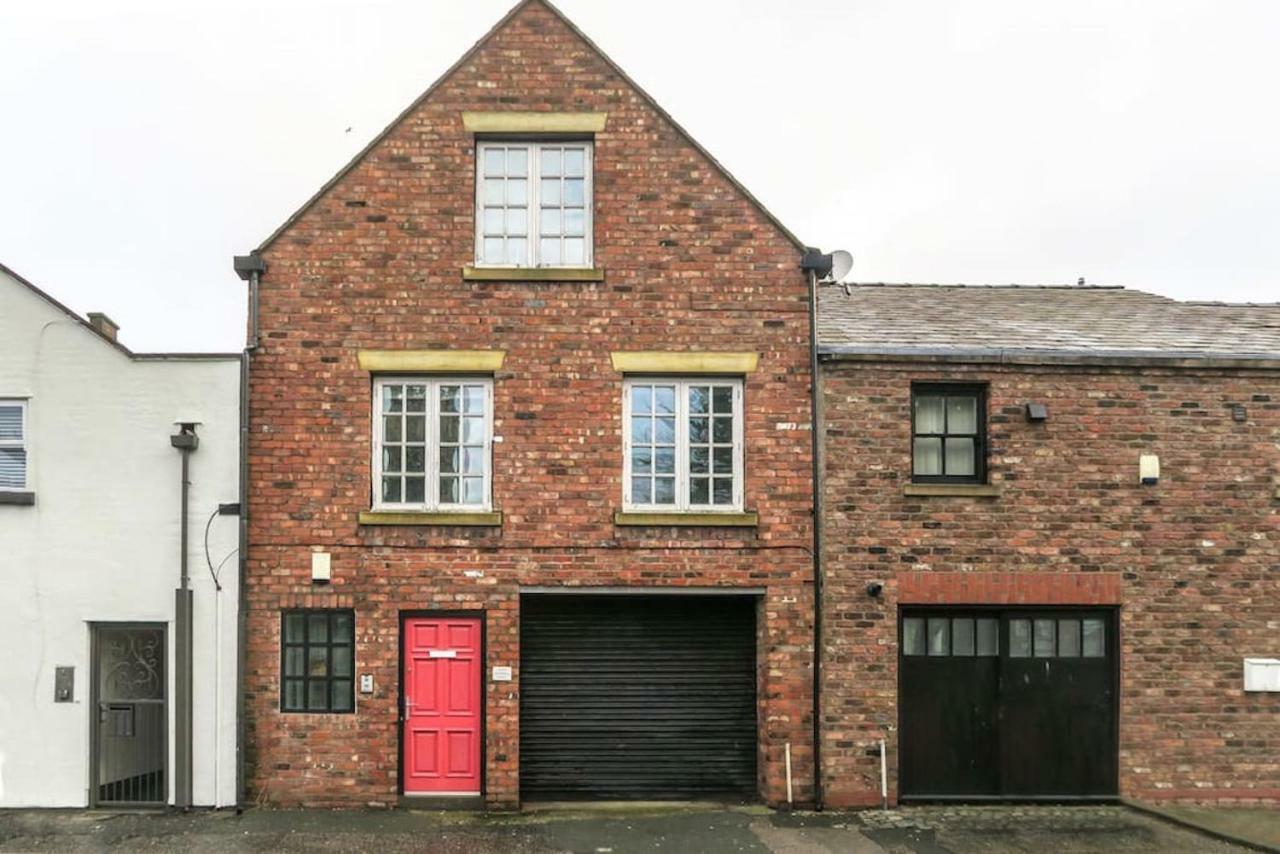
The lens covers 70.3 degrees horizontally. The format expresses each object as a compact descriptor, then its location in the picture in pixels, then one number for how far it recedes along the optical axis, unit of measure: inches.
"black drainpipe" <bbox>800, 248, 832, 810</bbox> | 407.2
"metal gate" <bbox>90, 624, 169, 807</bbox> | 404.2
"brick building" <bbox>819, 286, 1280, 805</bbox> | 412.5
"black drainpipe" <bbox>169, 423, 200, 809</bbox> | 399.9
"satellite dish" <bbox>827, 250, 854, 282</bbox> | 560.4
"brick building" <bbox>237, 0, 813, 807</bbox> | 406.9
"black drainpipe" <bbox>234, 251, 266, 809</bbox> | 398.3
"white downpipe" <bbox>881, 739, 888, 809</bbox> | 404.5
